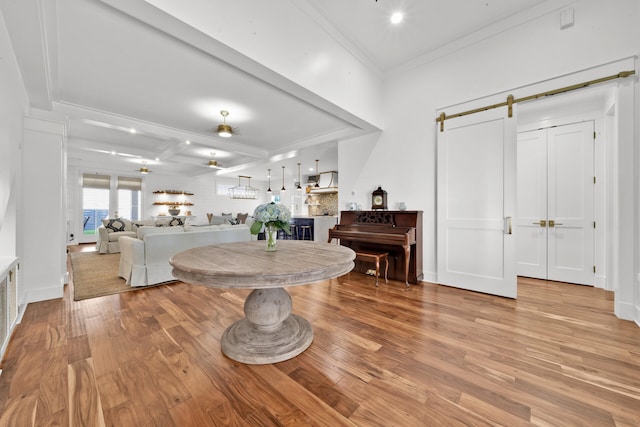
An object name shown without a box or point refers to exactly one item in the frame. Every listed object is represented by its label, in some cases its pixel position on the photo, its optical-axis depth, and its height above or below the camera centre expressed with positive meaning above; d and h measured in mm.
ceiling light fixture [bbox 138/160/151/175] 7380 +1387
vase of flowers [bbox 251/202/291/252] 1956 -56
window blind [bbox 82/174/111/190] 7879 +1086
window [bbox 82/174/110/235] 7879 +425
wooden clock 3938 +231
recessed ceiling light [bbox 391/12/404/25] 2752 +2282
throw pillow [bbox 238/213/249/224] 9627 -183
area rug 3131 -1010
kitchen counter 7766 -335
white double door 3314 +135
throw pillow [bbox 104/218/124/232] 6156 -305
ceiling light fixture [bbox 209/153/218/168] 6473 +1355
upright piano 3287 -320
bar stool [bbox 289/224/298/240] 8347 -637
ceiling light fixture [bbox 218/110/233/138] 4030 +1426
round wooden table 1363 -379
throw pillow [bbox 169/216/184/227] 7185 -244
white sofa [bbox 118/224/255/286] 3330 -537
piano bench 3360 -623
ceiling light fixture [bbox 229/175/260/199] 11188 +1051
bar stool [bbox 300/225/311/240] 7919 -634
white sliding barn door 2902 +138
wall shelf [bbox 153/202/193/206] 9195 +387
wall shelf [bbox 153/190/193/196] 9227 +842
